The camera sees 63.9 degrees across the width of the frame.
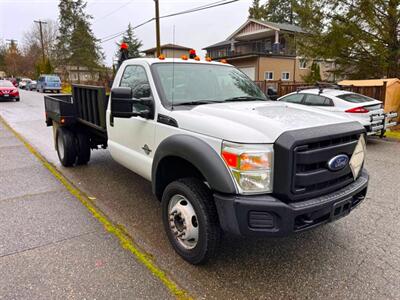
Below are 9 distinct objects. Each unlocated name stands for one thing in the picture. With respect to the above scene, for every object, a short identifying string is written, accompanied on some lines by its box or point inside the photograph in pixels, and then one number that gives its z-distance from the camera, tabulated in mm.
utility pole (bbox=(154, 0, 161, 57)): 20466
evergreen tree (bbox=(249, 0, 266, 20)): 54781
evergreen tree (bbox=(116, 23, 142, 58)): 52872
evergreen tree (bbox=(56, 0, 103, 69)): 47594
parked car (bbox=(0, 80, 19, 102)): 22375
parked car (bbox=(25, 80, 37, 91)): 39719
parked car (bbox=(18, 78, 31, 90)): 43988
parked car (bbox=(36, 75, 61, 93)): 33094
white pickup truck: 2533
